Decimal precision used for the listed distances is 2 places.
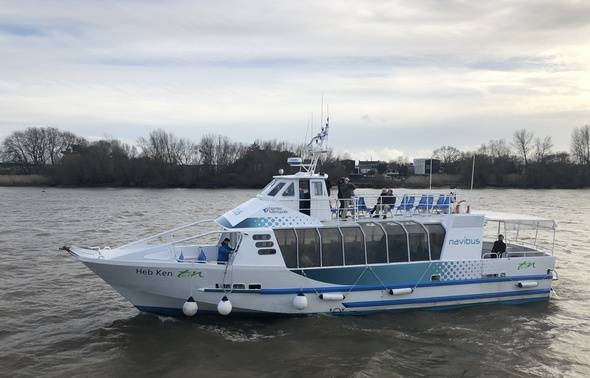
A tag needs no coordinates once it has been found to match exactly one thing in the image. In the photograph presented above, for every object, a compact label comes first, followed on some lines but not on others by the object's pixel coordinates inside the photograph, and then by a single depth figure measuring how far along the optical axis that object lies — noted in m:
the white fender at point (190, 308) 11.70
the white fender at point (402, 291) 12.93
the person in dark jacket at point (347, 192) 14.38
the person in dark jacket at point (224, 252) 12.59
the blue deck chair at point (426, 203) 14.51
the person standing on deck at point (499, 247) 14.55
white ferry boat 12.05
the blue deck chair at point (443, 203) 14.45
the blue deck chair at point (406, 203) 14.51
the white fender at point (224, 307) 11.70
